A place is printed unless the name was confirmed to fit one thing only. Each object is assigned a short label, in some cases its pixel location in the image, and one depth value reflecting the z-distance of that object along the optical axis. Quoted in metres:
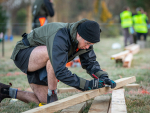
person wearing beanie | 3.96
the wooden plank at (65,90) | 6.18
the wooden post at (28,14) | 35.39
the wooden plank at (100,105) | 4.20
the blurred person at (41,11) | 11.21
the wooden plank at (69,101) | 3.61
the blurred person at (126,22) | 17.94
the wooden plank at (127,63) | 9.95
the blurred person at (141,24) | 19.27
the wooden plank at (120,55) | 10.27
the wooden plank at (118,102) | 3.55
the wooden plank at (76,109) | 4.27
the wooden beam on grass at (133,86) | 6.34
